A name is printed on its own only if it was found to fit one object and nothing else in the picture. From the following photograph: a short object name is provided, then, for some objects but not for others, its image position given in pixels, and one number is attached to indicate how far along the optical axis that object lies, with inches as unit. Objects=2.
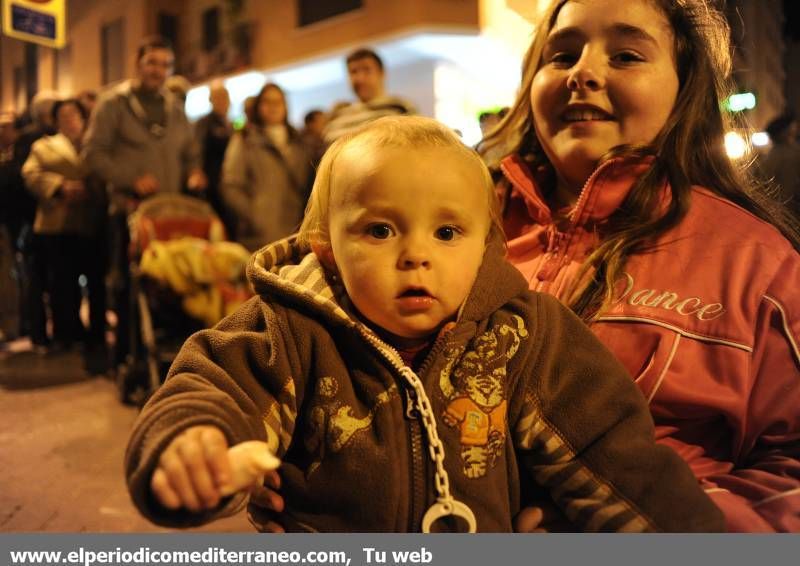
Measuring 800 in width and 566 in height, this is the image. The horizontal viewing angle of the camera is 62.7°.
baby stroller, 124.8
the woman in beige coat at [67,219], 114.8
